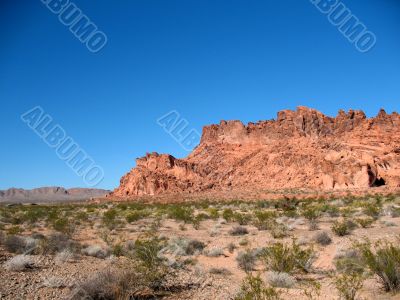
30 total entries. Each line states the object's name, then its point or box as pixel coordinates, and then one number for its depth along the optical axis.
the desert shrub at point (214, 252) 13.42
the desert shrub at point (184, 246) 13.57
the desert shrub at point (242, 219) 21.85
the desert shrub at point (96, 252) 12.34
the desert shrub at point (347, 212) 23.03
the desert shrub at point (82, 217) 28.51
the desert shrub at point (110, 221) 22.92
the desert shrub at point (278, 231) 15.82
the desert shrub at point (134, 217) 26.31
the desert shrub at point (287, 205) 30.62
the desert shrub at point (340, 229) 15.25
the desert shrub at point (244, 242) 14.92
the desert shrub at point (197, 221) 21.95
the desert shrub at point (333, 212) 24.11
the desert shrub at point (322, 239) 13.93
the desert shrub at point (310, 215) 21.16
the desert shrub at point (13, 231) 16.28
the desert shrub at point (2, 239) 12.80
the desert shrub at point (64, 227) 19.34
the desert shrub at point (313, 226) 18.00
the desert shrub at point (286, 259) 10.08
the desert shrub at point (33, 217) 27.07
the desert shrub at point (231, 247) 14.21
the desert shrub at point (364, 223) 17.20
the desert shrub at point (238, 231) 18.08
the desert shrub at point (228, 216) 24.47
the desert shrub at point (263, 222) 18.91
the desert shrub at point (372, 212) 21.58
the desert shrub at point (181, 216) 25.05
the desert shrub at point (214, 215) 26.92
